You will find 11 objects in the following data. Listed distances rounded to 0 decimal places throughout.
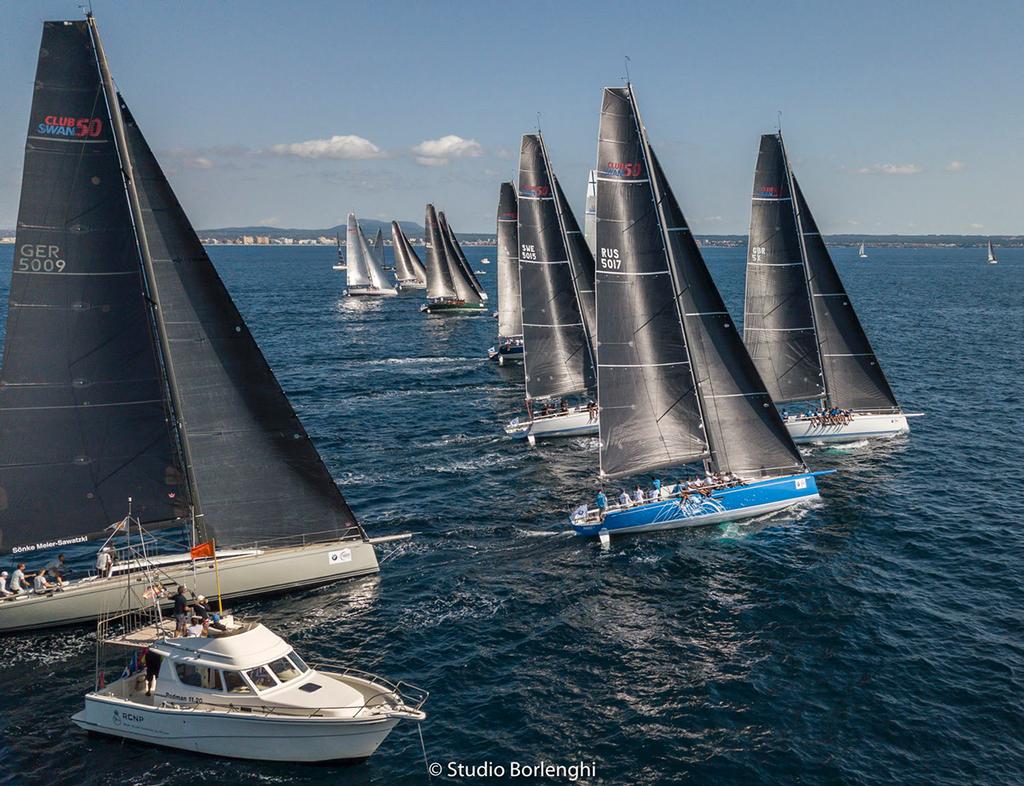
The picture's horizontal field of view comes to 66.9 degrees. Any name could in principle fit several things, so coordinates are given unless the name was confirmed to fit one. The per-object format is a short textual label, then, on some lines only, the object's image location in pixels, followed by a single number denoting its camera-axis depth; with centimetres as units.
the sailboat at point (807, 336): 5053
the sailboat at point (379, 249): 15800
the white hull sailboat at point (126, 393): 2603
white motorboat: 2145
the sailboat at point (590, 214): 6688
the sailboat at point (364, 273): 15124
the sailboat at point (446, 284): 12262
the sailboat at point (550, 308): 5441
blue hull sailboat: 3697
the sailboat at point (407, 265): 16100
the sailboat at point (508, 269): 7225
